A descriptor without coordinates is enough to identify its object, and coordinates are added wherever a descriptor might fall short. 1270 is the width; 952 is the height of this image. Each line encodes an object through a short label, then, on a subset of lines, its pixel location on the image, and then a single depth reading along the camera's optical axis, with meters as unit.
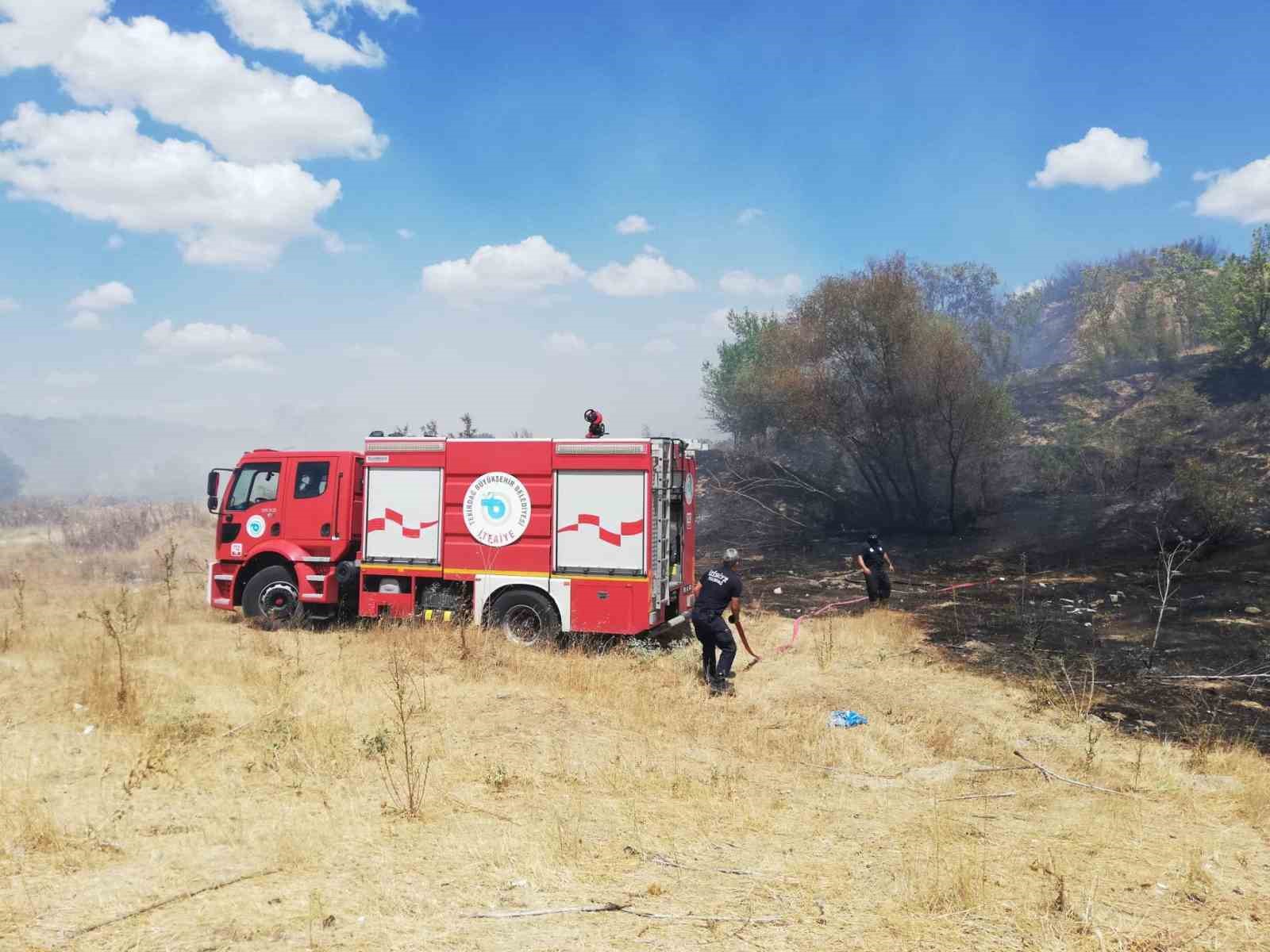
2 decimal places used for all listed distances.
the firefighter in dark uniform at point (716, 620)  10.27
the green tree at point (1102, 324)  51.02
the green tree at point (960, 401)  27.75
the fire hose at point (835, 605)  12.83
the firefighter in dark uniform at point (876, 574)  16.23
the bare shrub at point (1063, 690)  9.70
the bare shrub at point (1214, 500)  21.50
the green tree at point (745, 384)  31.38
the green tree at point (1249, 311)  34.16
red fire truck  11.46
